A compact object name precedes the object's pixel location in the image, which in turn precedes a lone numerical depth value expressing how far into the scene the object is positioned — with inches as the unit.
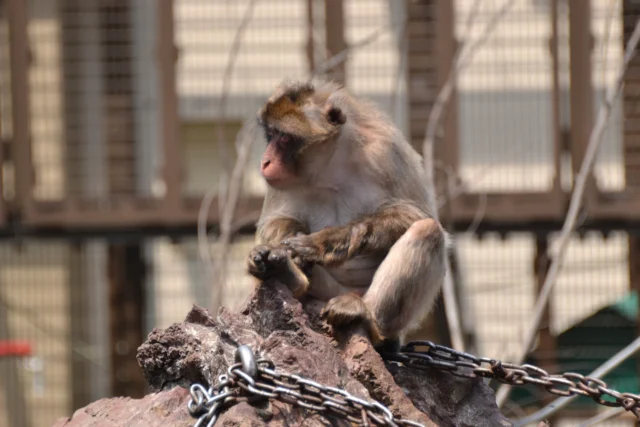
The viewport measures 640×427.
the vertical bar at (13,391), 847.1
